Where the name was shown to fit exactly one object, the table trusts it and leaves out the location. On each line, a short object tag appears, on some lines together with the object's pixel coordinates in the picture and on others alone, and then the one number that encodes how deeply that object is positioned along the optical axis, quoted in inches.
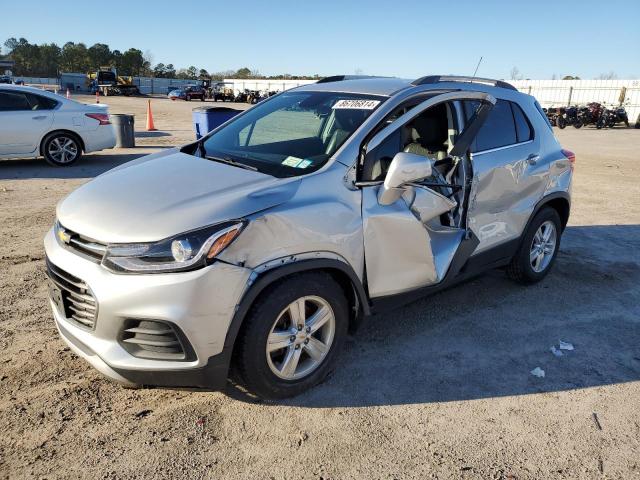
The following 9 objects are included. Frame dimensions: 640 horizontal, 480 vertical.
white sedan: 385.7
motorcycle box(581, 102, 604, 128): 1128.8
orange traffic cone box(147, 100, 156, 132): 743.9
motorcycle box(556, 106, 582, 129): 1115.9
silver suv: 102.6
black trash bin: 530.0
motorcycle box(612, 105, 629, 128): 1155.9
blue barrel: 391.5
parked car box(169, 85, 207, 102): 2049.7
